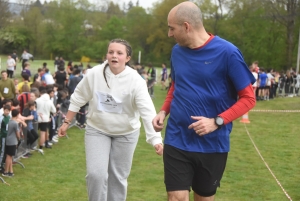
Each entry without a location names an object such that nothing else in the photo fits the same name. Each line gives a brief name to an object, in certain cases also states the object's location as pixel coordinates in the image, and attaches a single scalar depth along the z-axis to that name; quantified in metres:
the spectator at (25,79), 13.74
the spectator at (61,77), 19.41
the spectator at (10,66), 28.77
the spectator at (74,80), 17.20
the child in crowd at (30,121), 11.12
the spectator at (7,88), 14.34
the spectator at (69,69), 22.21
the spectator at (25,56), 33.81
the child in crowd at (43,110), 11.98
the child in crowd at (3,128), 9.09
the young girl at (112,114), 5.53
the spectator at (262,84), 27.61
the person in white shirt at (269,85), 28.61
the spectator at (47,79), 16.93
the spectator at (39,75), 17.07
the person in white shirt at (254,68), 23.31
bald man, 4.10
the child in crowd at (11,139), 9.20
